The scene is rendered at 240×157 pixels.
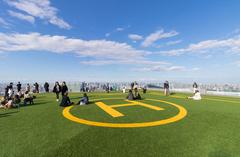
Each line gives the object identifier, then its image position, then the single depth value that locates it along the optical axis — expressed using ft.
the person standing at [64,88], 49.82
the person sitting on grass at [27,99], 44.22
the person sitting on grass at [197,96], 52.13
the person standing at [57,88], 51.86
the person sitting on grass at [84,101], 42.67
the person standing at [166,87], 68.95
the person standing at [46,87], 90.94
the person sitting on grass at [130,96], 51.25
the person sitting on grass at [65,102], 39.32
